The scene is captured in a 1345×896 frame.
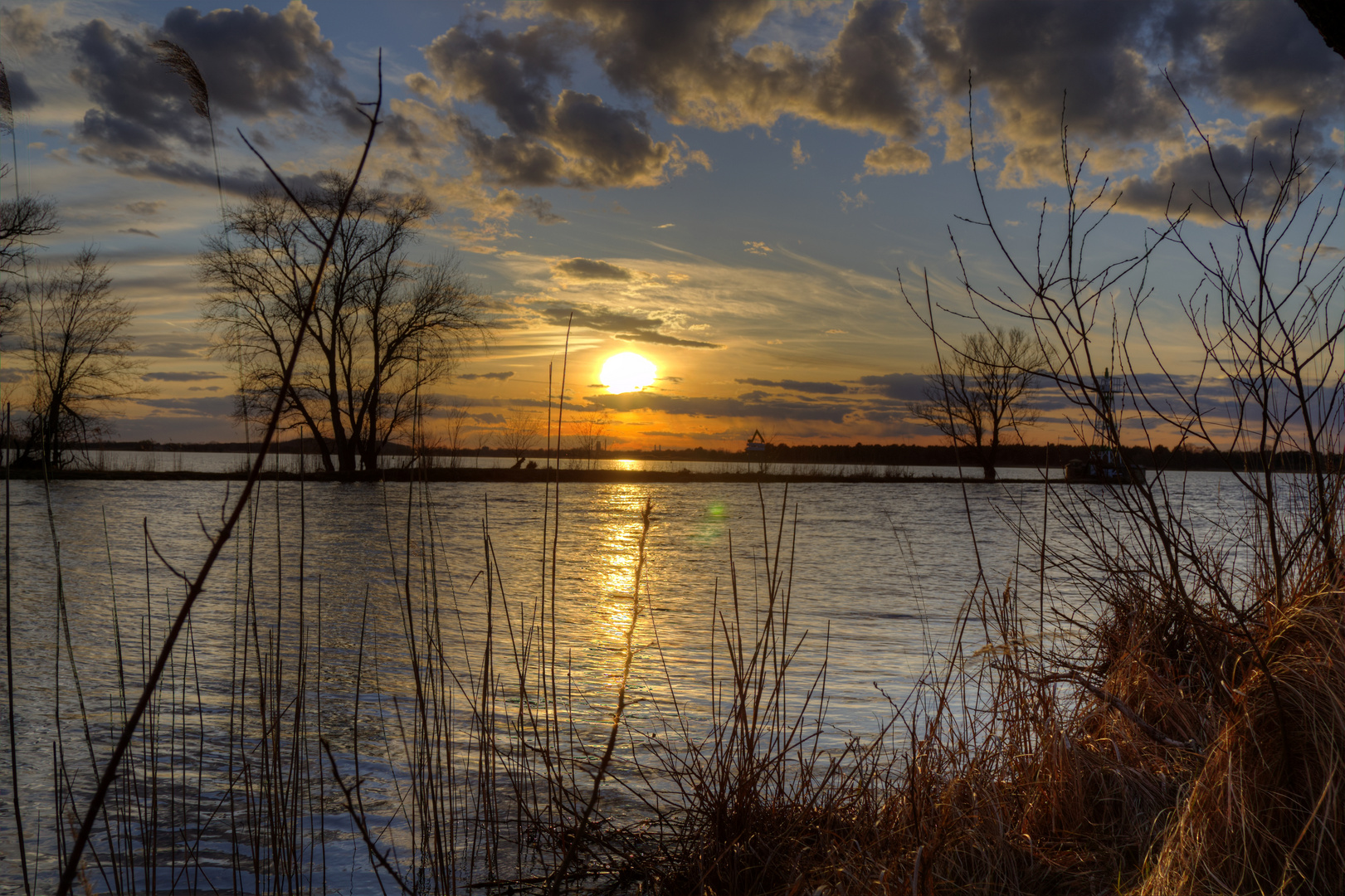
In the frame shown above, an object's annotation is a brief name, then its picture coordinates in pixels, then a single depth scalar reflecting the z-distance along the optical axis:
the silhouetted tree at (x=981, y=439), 39.31
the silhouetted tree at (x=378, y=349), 27.97
